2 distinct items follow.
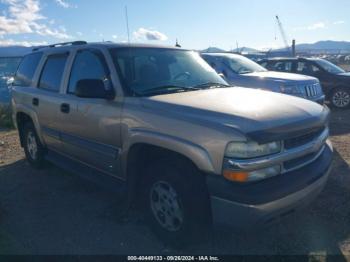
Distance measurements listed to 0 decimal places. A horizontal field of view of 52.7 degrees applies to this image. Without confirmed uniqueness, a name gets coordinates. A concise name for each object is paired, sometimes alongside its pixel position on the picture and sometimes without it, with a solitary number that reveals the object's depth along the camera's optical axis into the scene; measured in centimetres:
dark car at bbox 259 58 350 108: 1142
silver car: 816
